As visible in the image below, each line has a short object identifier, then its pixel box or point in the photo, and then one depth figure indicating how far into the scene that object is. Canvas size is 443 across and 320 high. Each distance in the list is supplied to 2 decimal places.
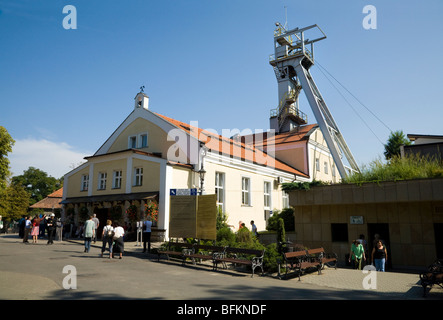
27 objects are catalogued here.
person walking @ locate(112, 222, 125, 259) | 13.28
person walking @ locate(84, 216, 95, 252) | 14.78
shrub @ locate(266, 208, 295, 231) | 17.89
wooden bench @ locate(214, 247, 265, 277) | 10.91
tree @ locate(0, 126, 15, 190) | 30.91
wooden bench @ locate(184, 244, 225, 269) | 11.95
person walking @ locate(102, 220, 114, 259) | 13.34
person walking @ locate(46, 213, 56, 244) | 18.00
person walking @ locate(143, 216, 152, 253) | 15.62
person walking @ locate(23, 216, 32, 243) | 19.17
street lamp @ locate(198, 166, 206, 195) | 15.49
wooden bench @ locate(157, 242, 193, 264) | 12.85
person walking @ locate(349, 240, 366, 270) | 12.22
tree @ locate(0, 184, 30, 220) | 44.19
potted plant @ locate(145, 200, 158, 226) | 19.21
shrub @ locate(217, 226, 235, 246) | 16.06
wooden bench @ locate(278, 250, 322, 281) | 10.34
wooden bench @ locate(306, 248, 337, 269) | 11.48
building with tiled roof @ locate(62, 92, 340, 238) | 20.83
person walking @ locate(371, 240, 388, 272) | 11.37
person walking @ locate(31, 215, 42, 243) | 18.84
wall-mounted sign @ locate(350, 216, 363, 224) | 13.90
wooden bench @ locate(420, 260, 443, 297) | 7.57
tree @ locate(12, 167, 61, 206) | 68.69
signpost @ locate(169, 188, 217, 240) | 13.61
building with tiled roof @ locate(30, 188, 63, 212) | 43.31
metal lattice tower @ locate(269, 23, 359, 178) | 33.22
